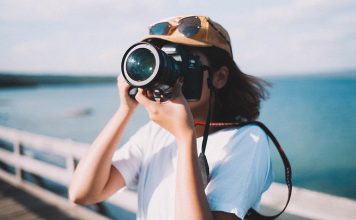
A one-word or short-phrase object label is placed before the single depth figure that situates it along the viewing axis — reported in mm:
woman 977
